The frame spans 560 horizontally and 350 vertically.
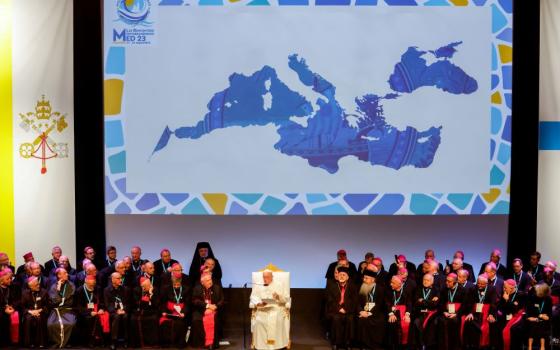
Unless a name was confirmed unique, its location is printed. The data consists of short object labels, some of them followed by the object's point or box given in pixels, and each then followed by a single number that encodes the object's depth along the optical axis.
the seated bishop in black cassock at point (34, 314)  17.67
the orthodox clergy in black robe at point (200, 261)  20.69
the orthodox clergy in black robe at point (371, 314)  17.62
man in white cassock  17.25
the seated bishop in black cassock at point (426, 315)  17.52
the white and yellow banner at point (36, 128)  20.91
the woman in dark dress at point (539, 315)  17.00
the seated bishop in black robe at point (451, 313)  17.42
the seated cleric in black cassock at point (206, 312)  17.84
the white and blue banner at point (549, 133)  20.91
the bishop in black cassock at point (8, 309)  17.75
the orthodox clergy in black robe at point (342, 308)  17.73
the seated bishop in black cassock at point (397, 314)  17.62
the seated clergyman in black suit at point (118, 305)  17.73
